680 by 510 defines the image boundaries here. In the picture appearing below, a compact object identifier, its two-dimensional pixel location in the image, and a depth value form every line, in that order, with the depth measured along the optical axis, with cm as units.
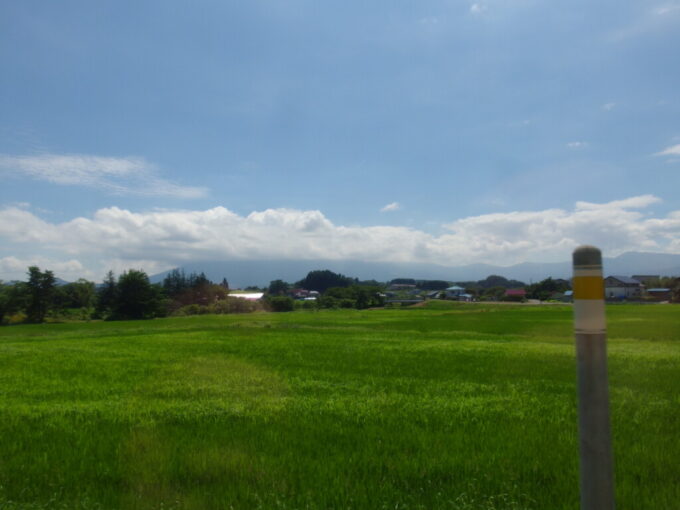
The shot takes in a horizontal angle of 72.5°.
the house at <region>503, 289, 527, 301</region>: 10658
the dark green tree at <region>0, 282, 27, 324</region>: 6519
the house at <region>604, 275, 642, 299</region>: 11230
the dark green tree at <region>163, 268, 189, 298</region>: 10662
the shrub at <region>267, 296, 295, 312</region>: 8514
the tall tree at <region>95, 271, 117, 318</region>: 7349
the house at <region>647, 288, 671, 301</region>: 9861
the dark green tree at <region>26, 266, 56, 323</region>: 6669
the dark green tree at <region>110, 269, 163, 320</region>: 7125
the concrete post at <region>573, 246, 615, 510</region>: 238
